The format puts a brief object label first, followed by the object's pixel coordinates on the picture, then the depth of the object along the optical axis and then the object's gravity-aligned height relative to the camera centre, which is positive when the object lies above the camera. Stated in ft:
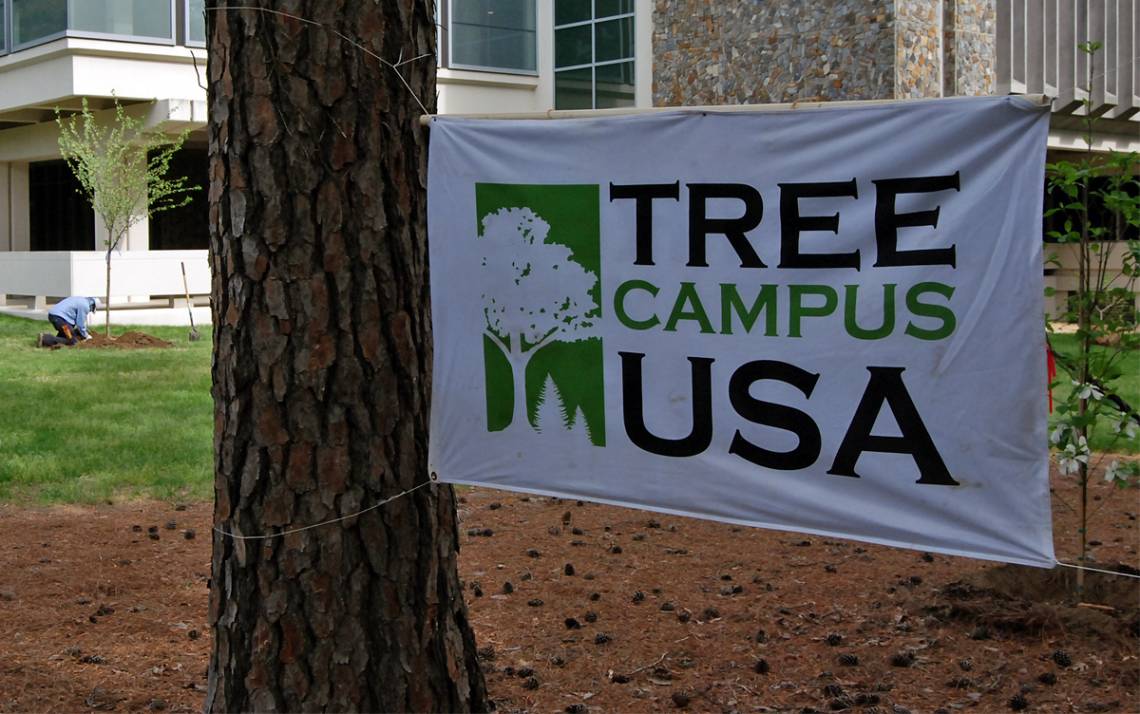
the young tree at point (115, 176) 67.46 +6.47
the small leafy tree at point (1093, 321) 17.53 -0.47
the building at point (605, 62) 77.61 +15.05
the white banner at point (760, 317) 11.87 -0.26
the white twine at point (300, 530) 12.92 -2.36
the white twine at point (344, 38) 12.74 +2.57
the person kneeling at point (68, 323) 62.51 -1.29
